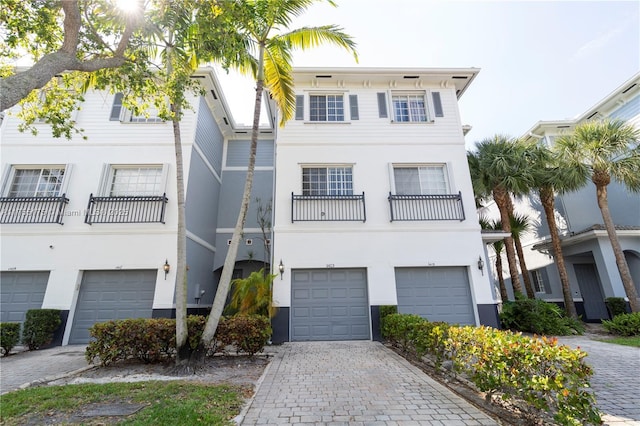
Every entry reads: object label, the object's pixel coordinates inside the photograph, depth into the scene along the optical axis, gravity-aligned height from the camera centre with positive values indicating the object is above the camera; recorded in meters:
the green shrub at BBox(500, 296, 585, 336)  9.78 -0.86
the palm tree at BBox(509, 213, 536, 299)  11.94 +2.59
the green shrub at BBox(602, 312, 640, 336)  9.12 -1.03
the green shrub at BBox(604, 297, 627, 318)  10.62 -0.49
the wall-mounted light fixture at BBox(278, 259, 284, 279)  8.94 +0.89
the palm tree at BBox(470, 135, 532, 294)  11.38 +4.87
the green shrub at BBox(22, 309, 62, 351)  7.79 -0.71
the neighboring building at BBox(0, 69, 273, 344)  8.62 +2.63
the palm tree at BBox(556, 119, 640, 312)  10.42 +5.03
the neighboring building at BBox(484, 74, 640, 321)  11.80 +2.54
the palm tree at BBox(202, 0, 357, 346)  6.00 +6.39
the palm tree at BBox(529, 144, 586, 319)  11.29 +4.43
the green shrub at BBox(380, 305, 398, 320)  8.52 -0.40
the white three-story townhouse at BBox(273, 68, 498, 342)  8.95 +2.96
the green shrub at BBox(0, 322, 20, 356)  7.17 -0.83
